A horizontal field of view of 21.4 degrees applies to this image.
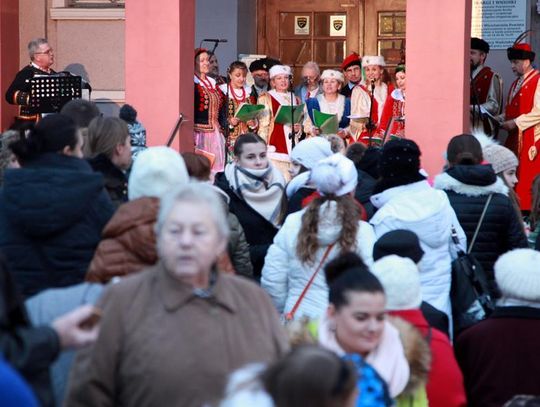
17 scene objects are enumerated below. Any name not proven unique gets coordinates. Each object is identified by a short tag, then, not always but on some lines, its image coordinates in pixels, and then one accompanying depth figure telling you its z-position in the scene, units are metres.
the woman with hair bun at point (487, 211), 7.87
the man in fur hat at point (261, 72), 17.22
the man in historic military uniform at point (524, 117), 15.28
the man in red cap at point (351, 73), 17.53
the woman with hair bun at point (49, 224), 5.60
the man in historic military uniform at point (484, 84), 15.66
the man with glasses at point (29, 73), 13.36
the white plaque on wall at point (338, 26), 19.28
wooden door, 19.22
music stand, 13.06
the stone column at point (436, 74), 12.13
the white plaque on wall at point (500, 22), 16.81
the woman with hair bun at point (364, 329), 5.12
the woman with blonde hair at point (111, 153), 6.87
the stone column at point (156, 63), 12.53
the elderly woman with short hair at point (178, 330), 4.27
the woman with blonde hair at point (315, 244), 6.70
